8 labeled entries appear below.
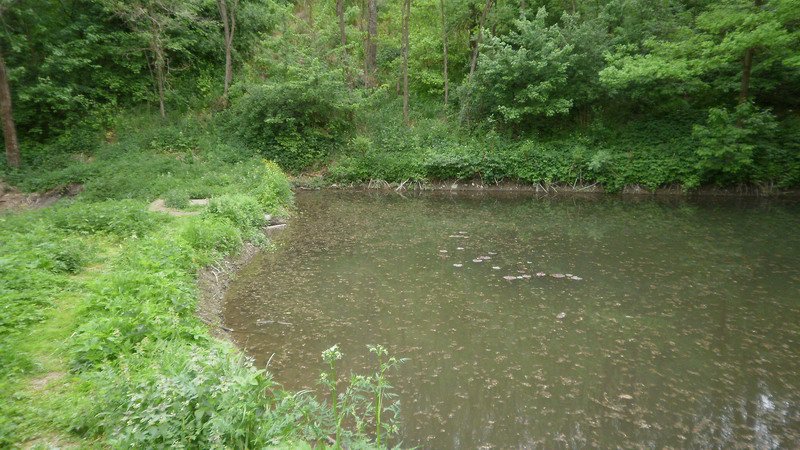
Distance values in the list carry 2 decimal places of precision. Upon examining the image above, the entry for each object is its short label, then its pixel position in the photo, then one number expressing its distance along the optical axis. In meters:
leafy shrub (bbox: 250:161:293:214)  13.97
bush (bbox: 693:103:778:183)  16.45
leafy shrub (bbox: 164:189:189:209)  12.39
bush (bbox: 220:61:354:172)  19.73
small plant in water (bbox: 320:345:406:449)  3.39
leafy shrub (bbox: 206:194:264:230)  10.99
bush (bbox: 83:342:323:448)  3.36
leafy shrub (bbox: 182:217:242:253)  8.94
